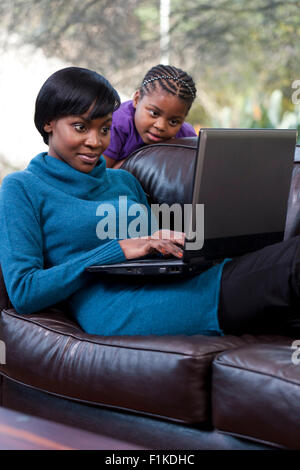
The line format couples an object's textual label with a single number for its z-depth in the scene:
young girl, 2.18
